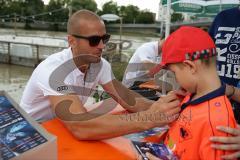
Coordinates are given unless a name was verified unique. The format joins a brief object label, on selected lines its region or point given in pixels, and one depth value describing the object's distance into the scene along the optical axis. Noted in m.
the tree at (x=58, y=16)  40.12
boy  1.03
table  1.14
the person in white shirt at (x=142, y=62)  3.17
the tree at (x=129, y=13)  43.76
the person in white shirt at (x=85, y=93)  1.28
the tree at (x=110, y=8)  49.12
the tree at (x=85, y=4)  43.35
